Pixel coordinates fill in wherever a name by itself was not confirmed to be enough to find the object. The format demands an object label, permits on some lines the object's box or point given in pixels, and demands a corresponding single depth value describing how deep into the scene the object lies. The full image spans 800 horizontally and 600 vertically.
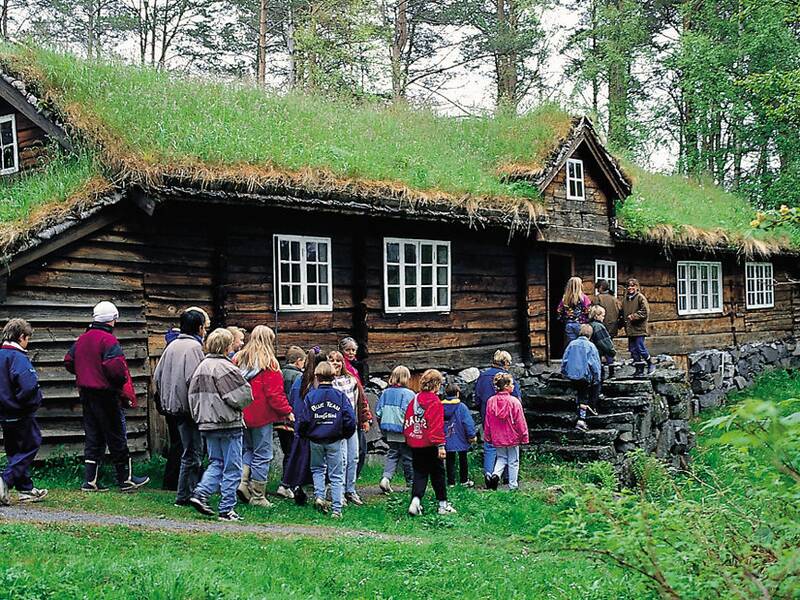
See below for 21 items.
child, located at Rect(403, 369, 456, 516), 9.73
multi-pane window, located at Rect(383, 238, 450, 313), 14.44
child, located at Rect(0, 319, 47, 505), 8.59
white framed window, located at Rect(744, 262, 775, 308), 25.06
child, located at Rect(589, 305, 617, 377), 14.64
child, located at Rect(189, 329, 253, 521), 8.70
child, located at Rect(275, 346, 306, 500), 10.63
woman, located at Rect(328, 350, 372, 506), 10.06
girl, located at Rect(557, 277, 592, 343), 14.66
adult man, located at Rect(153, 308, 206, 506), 9.18
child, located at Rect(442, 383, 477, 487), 11.42
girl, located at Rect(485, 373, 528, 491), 11.66
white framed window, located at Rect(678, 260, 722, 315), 22.05
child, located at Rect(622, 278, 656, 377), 16.56
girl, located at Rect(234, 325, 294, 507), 9.55
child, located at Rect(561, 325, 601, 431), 13.68
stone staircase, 13.59
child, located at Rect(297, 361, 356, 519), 9.45
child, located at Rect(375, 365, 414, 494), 10.95
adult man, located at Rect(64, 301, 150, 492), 9.51
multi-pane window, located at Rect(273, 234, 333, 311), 12.98
